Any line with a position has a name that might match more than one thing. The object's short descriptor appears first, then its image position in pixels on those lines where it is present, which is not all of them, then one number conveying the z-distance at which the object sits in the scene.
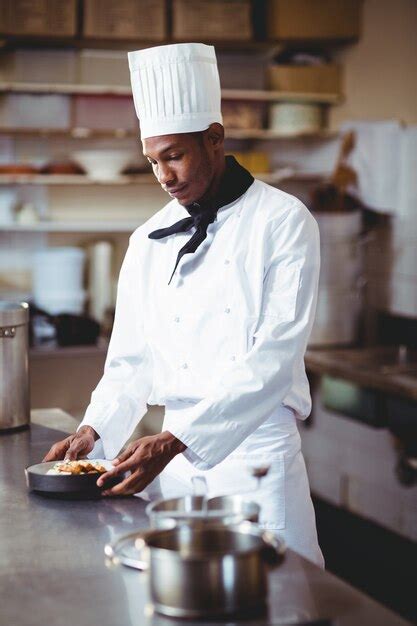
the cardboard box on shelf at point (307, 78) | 5.57
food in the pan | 1.96
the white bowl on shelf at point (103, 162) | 5.32
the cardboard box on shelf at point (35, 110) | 5.37
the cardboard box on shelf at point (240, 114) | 5.56
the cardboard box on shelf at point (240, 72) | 5.67
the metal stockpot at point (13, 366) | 2.63
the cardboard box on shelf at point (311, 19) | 5.38
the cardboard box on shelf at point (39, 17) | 5.13
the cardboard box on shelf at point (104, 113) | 5.41
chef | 2.10
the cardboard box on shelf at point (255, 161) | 5.59
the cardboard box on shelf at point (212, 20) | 5.27
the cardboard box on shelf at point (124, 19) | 5.20
